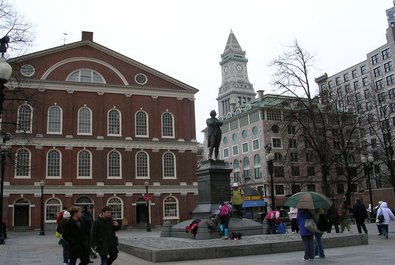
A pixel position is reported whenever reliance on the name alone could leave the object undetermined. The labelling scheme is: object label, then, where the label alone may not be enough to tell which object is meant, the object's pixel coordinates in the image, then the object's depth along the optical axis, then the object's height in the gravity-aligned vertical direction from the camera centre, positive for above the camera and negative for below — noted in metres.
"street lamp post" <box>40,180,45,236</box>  34.81 -2.32
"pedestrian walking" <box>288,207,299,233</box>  21.18 -1.41
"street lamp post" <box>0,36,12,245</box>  10.06 +3.21
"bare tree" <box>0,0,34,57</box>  21.06 +8.33
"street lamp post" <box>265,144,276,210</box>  23.82 +2.01
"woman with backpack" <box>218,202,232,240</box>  15.63 -0.77
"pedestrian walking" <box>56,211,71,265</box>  11.64 -1.36
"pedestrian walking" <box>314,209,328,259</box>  11.62 -0.95
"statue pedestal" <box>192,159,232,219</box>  18.45 +0.45
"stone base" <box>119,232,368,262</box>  12.51 -1.64
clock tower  135.52 +38.84
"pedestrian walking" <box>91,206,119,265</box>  9.45 -0.79
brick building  41.59 +6.53
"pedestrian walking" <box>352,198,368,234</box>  18.67 -0.90
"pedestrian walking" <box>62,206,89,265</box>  9.22 -0.77
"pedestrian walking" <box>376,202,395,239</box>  17.53 -1.04
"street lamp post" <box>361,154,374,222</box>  27.68 +2.06
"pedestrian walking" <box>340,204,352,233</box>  20.43 -1.29
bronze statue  19.66 +2.94
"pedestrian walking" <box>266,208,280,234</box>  19.08 -1.24
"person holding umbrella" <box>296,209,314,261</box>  11.28 -1.12
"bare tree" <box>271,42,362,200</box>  29.86 +5.77
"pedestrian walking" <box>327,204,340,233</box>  18.41 -1.05
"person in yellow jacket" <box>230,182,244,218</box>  18.09 -0.18
